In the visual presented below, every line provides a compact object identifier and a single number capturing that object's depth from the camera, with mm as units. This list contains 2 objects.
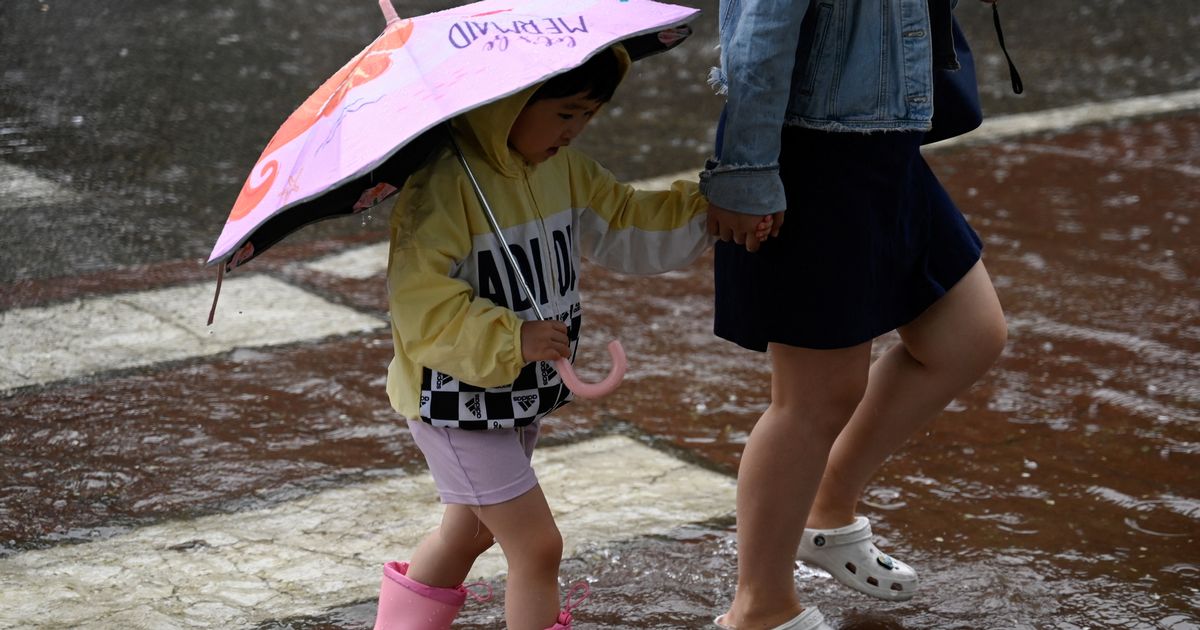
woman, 5031
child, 4723
